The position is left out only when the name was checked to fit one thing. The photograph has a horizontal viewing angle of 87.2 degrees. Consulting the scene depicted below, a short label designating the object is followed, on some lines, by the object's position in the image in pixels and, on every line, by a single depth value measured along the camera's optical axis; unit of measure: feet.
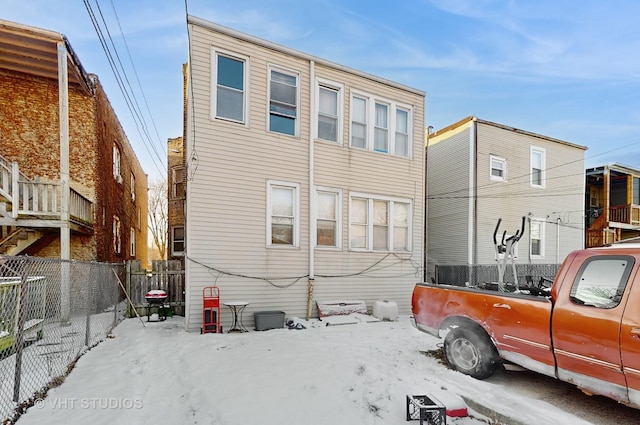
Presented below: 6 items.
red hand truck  24.21
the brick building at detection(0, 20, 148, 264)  27.86
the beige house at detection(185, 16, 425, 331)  25.99
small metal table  24.26
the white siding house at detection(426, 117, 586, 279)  45.42
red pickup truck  10.41
